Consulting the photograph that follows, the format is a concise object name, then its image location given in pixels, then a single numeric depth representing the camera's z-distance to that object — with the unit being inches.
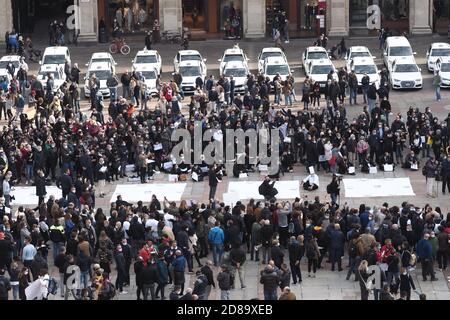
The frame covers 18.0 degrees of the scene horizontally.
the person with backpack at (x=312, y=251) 1551.4
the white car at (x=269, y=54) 2556.6
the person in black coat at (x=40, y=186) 1831.9
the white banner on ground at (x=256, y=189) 1883.6
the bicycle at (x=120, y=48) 2876.5
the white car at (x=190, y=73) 2434.8
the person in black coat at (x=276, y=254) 1517.0
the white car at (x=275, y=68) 2456.9
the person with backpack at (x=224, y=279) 1432.1
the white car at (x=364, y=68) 2407.7
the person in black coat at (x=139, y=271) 1460.4
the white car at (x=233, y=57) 2543.8
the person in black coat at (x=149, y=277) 1460.4
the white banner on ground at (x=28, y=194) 1883.6
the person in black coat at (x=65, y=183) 1801.2
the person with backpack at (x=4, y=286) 1390.3
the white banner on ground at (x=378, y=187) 1882.4
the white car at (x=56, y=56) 2598.4
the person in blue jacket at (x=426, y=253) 1531.7
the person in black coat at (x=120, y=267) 1502.2
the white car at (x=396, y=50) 2564.0
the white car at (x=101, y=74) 2405.3
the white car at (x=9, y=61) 2532.0
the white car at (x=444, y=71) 2423.7
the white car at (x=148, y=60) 2544.3
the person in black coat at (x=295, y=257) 1519.4
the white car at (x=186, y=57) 2551.4
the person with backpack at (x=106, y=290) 1411.2
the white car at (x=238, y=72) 2412.6
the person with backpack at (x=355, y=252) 1526.8
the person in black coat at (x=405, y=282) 1446.9
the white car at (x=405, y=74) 2426.2
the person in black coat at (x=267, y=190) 1774.1
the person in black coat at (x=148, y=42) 2842.0
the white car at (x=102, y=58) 2544.3
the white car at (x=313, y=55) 2566.4
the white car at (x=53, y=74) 2440.9
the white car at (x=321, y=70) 2420.0
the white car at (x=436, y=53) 2583.7
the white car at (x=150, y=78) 2402.8
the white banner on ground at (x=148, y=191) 1891.0
